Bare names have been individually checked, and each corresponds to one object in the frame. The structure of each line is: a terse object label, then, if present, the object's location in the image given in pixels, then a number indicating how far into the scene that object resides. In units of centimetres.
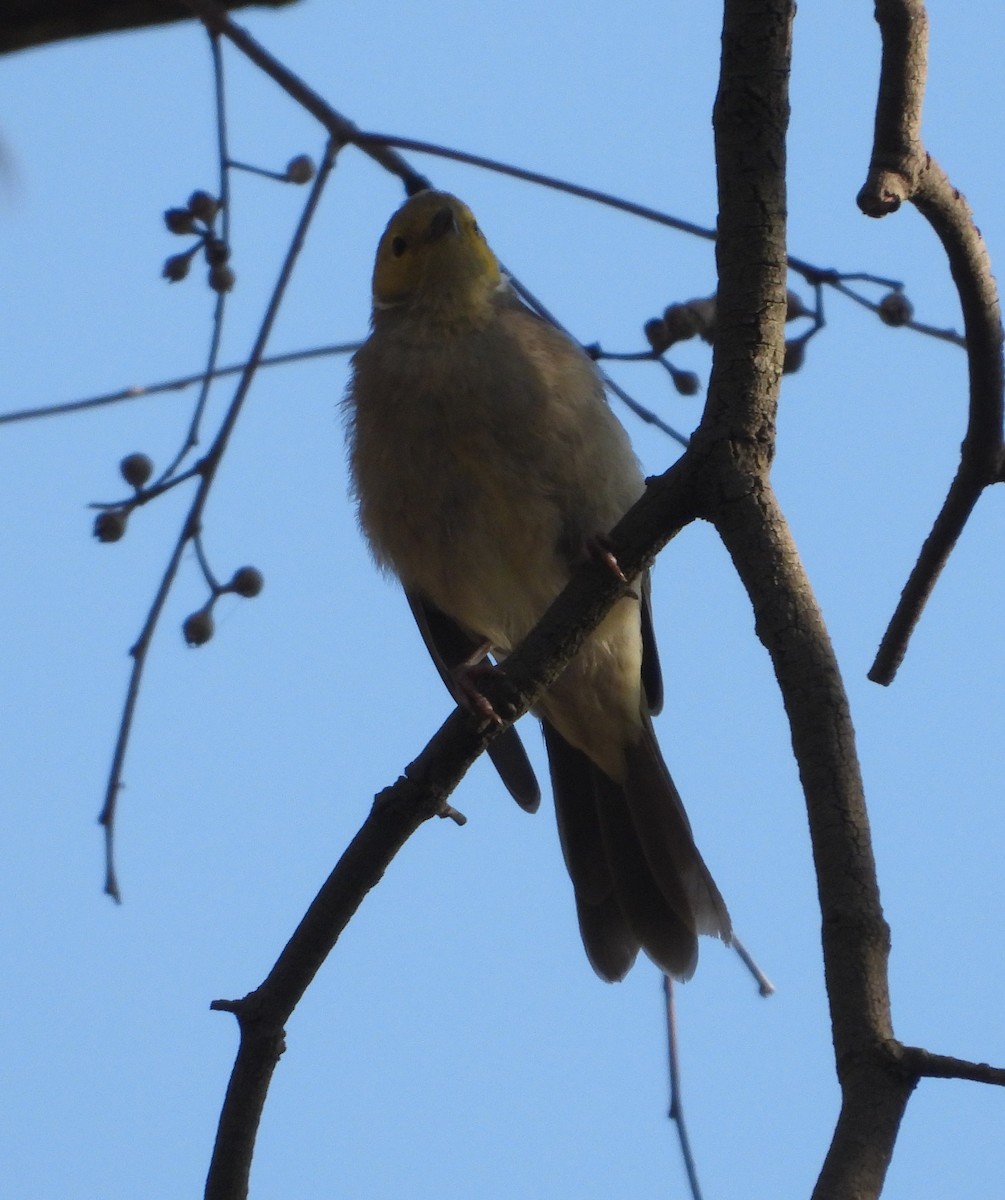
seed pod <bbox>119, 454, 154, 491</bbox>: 718
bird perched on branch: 872
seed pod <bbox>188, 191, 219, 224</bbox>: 771
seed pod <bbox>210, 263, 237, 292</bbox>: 742
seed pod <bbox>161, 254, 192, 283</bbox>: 775
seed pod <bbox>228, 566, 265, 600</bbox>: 777
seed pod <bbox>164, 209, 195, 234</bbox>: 777
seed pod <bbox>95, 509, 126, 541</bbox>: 720
